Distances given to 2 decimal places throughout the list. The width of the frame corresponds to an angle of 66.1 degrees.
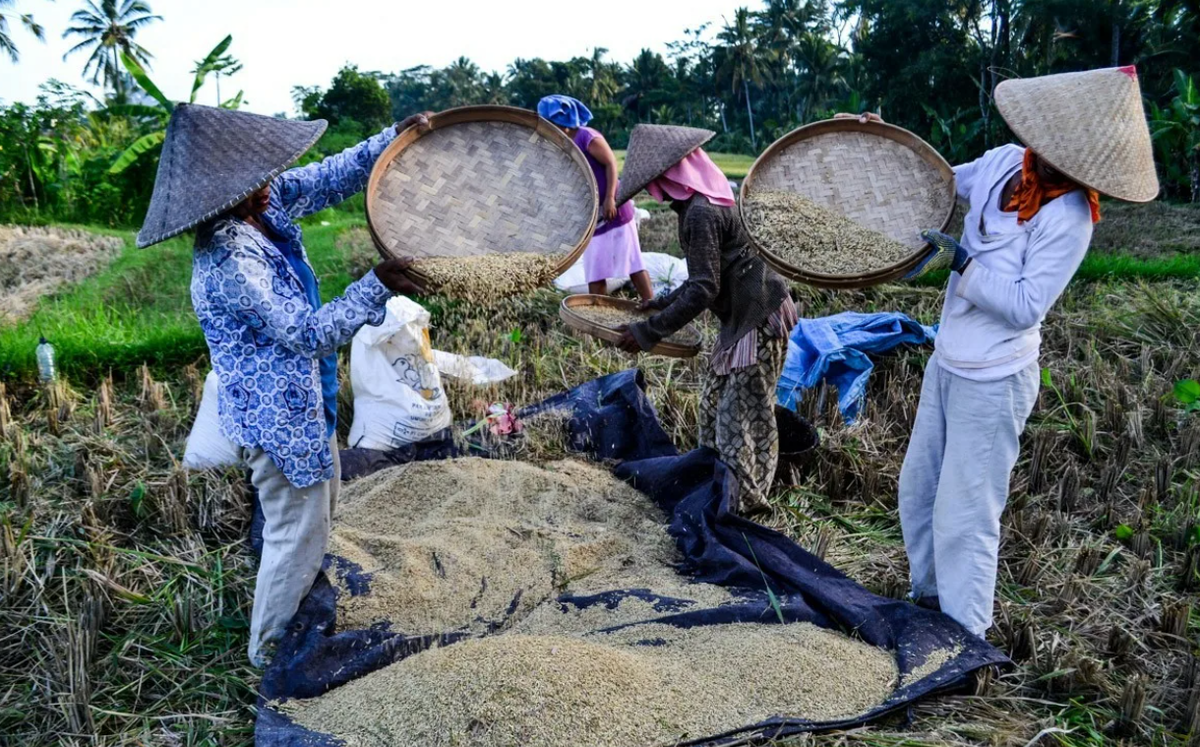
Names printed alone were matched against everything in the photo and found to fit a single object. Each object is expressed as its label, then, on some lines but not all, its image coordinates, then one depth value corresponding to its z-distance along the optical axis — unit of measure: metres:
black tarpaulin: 2.39
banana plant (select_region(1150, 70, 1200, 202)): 10.95
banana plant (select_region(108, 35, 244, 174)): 11.76
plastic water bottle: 4.44
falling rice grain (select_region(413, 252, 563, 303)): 2.49
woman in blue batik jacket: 2.27
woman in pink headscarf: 3.09
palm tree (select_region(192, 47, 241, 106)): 12.88
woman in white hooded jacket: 2.28
